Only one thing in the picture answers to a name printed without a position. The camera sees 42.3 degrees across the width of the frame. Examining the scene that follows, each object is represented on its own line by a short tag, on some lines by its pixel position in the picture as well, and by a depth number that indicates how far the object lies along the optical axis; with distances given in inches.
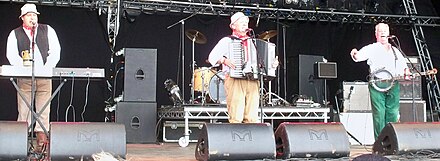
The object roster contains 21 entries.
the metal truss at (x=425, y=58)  418.3
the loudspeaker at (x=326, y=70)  347.3
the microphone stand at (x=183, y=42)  417.8
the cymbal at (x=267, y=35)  372.2
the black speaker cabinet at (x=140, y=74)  330.3
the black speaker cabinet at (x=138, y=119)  327.9
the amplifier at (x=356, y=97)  381.1
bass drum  367.2
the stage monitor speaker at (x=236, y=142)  199.8
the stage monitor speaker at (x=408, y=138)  221.6
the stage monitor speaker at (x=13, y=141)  185.0
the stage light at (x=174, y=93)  362.0
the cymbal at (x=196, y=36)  365.4
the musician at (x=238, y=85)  236.4
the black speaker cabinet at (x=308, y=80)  393.7
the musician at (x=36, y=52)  223.9
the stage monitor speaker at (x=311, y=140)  210.7
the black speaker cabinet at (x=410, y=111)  378.9
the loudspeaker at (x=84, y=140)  186.5
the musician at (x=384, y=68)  264.2
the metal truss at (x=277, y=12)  391.9
